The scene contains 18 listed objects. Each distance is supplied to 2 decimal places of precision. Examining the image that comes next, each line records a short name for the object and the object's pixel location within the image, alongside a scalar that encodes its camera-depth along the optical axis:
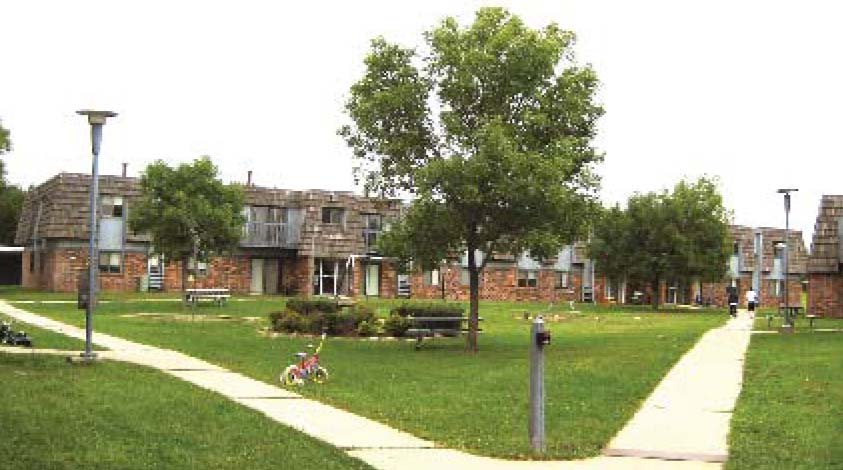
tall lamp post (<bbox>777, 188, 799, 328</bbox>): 37.72
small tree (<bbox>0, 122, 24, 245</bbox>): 78.69
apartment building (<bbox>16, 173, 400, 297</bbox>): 56.69
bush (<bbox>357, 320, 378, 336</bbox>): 29.30
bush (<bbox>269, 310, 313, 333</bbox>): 29.78
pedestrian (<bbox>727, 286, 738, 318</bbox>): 53.52
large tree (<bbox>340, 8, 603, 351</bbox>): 23.16
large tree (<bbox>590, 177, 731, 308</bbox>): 60.31
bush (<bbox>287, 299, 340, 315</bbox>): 31.02
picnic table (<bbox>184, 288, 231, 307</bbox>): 43.59
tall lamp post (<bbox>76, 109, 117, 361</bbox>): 19.16
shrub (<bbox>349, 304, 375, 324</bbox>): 29.70
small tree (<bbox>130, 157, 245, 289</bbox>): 45.34
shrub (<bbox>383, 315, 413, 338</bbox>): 29.09
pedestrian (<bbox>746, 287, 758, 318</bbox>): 61.72
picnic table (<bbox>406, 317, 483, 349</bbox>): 27.02
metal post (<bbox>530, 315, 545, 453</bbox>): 10.67
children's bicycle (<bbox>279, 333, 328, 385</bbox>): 16.88
